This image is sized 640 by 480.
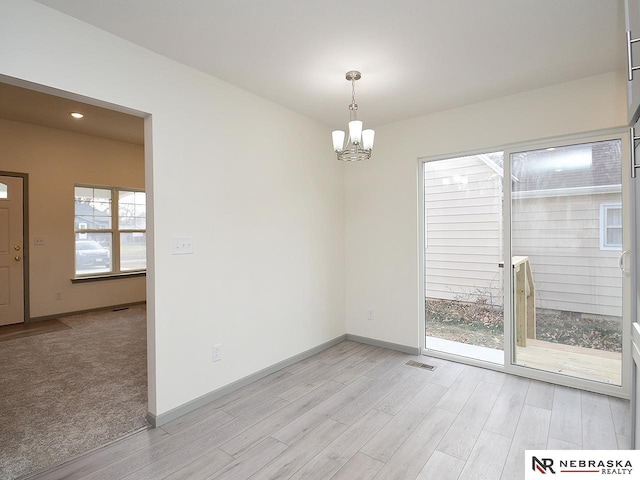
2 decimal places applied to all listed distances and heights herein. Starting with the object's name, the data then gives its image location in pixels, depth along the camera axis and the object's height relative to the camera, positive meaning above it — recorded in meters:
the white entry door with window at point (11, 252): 4.84 -0.15
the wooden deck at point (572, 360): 2.88 -1.14
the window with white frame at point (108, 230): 5.68 +0.19
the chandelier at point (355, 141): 2.54 +0.78
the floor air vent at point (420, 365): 3.46 -1.35
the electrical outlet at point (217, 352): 2.83 -0.97
